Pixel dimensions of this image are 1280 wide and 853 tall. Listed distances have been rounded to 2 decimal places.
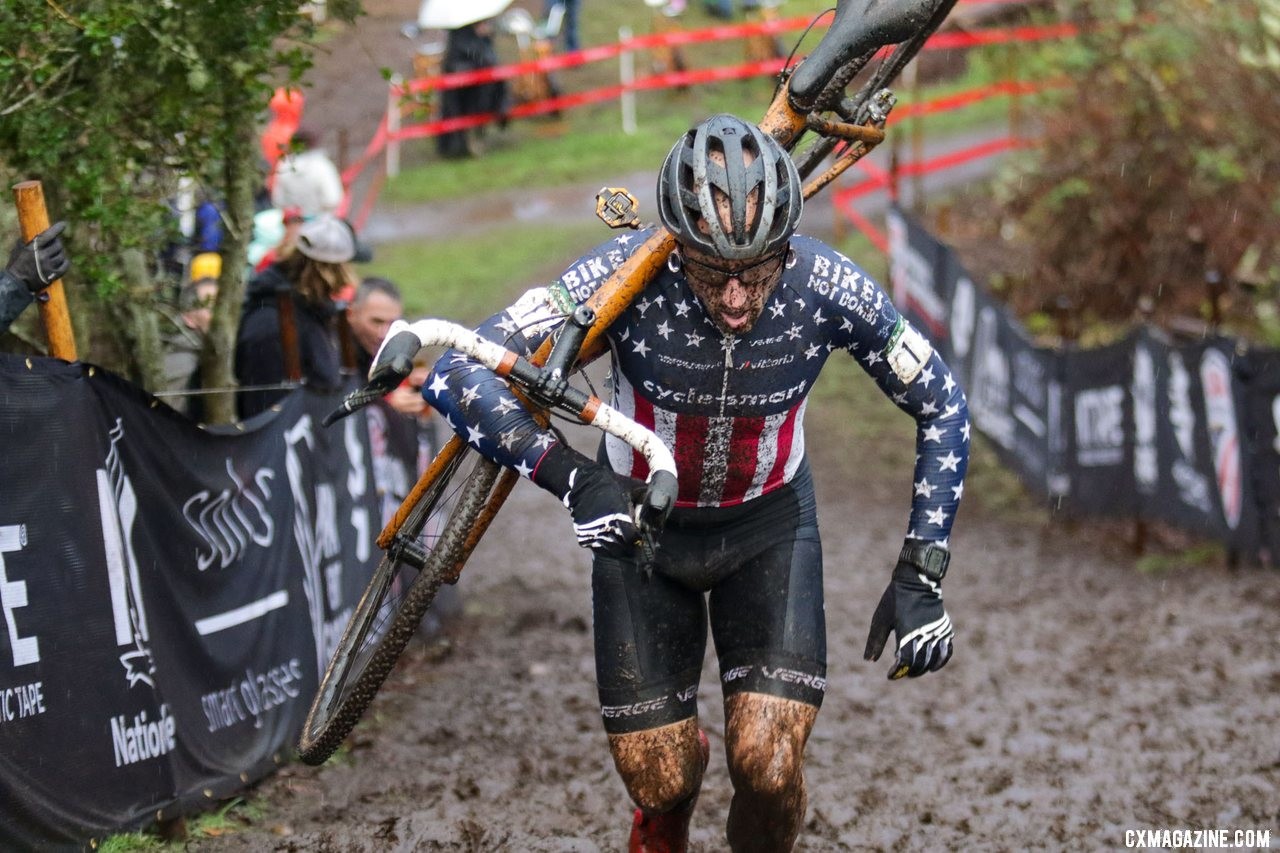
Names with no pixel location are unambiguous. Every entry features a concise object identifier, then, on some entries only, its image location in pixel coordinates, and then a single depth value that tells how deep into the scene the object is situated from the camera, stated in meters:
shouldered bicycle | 4.35
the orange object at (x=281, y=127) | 12.36
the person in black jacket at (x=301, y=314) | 7.86
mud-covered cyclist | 4.51
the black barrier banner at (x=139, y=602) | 5.17
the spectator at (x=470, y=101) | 21.50
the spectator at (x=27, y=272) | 5.42
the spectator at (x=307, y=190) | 9.48
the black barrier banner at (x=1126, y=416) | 10.12
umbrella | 19.06
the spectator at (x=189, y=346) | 7.54
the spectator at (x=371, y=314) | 8.52
